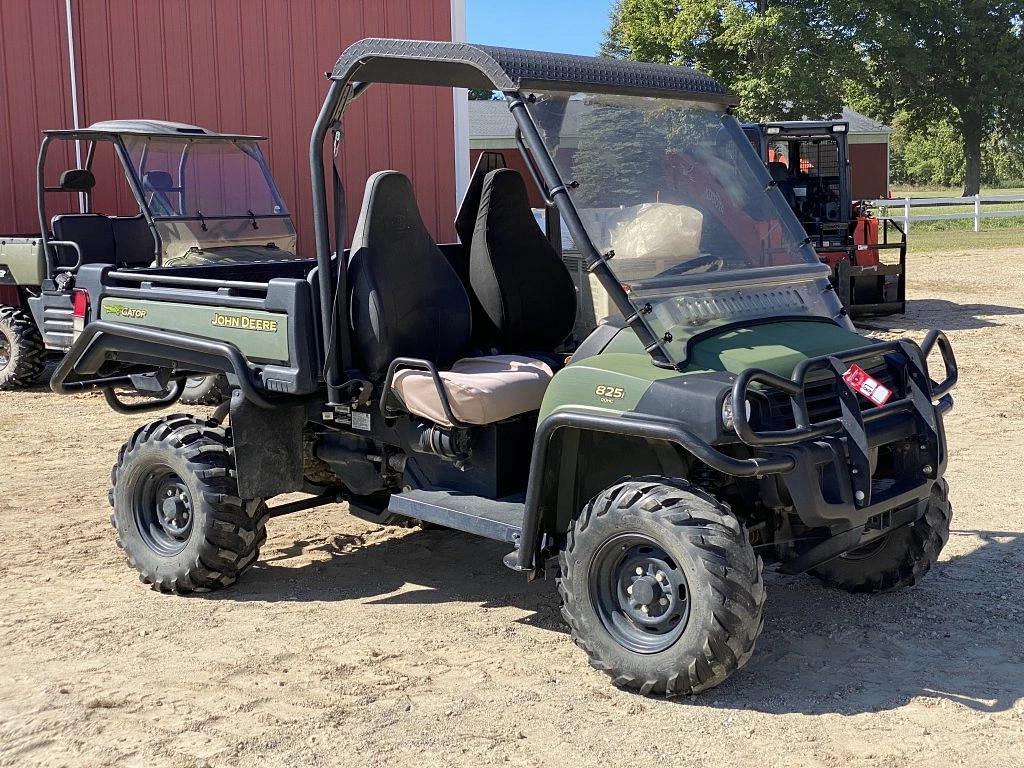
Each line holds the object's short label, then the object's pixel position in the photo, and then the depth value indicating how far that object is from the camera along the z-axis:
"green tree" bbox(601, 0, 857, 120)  33.25
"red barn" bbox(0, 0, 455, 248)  12.30
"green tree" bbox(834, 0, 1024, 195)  38.19
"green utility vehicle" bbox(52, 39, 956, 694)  4.12
